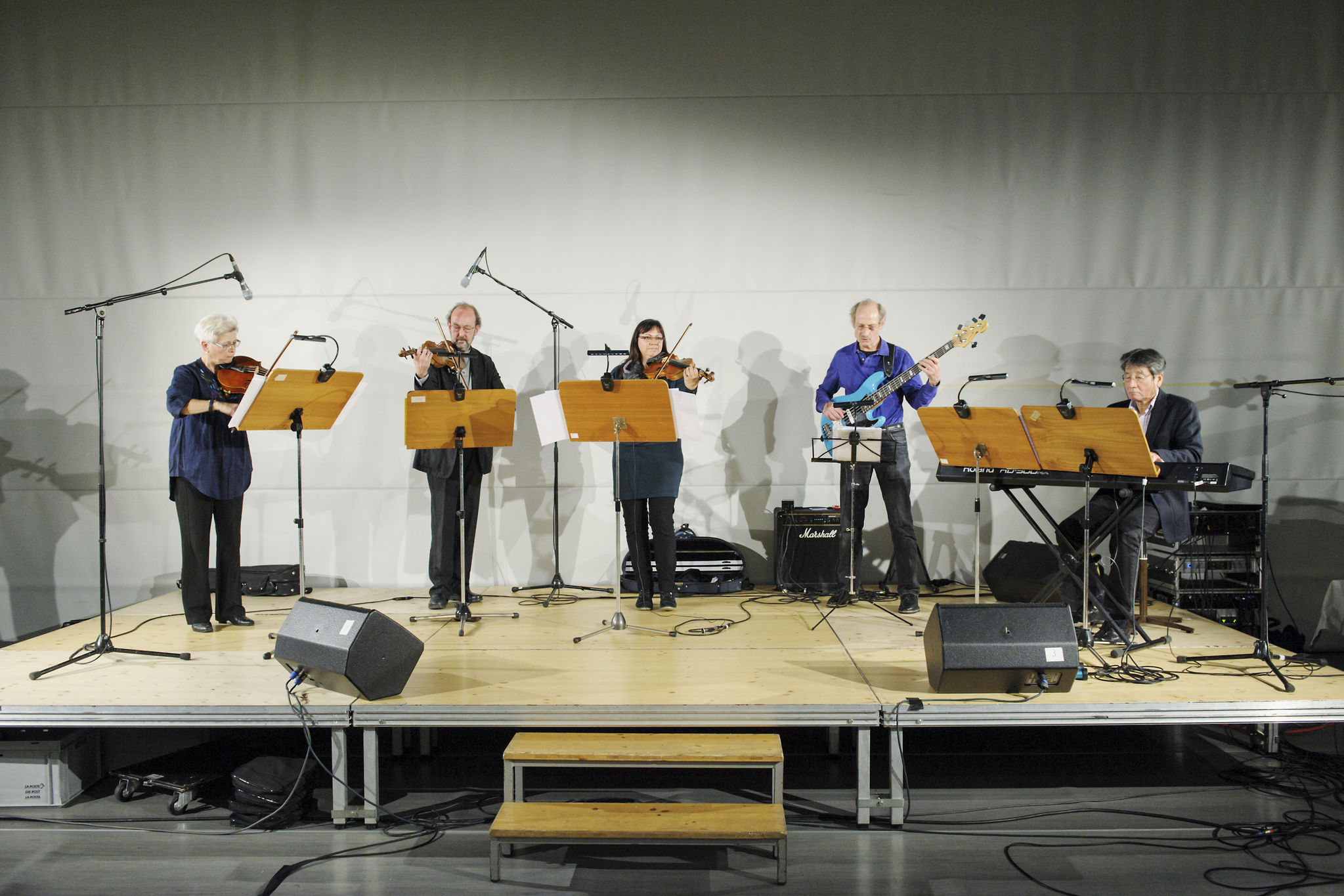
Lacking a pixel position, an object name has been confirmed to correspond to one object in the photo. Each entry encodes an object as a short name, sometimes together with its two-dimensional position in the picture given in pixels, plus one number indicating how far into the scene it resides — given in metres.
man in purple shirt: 5.06
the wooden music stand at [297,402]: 4.00
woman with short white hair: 4.38
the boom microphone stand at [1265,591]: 3.72
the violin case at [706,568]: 5.56
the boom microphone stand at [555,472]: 5.59
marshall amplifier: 5.62
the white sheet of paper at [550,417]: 4.21
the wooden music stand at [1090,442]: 3.62
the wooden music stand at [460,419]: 4.28
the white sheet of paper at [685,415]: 4.25
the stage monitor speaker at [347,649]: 3.21
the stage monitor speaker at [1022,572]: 4.90
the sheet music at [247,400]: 3.95
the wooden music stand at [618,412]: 4.09
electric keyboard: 3.84
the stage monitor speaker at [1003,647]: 3.24
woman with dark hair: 4.86
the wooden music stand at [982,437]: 3.89
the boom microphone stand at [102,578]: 3.90
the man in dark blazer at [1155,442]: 4.31
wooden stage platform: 3.28
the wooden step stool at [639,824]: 2.79
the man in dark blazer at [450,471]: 4.98
